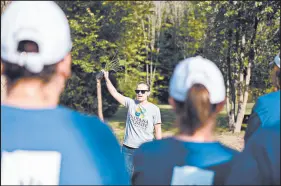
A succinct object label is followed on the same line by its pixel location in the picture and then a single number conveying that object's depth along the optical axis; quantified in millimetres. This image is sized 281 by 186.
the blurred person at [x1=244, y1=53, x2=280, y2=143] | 5687
